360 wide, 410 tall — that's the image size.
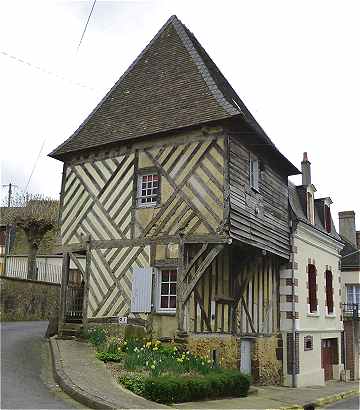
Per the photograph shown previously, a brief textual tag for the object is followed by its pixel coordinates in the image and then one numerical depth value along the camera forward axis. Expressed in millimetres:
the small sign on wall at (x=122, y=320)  12539
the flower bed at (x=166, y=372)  8688
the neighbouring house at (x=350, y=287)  21219
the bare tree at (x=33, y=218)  23938
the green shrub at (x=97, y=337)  12183
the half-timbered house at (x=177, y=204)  12125
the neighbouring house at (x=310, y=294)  15914
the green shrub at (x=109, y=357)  10664
